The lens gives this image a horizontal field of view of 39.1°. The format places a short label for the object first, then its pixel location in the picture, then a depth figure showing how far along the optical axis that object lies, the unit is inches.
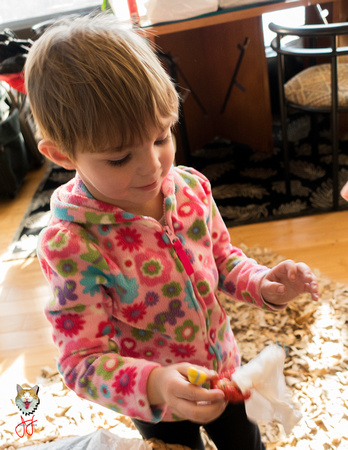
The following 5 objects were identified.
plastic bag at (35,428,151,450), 34.7
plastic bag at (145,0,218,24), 79.4
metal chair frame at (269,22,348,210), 68.8
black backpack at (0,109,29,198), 108.2
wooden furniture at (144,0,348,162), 100.4
